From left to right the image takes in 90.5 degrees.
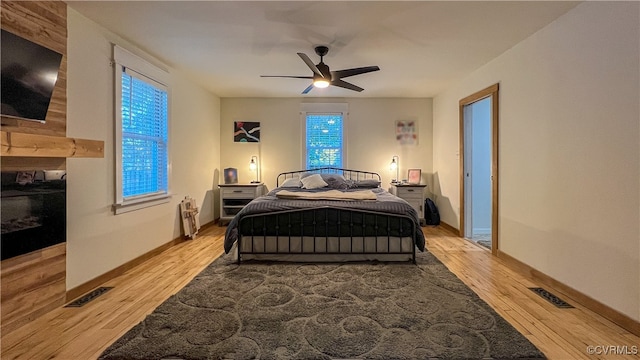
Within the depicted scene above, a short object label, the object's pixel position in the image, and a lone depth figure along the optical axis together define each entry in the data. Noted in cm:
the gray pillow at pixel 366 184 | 533
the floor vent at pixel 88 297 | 253
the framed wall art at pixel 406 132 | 614
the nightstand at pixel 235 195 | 571
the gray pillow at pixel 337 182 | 523
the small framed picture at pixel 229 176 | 607
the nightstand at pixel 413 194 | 568
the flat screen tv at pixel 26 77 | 201
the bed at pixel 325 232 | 350
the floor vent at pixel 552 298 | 249
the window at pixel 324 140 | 616
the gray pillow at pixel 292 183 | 535
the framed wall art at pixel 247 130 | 616
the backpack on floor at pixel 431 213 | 573
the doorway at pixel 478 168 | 388
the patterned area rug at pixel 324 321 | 187
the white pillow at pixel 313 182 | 510
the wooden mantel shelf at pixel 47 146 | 190
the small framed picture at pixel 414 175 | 601
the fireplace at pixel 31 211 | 212
